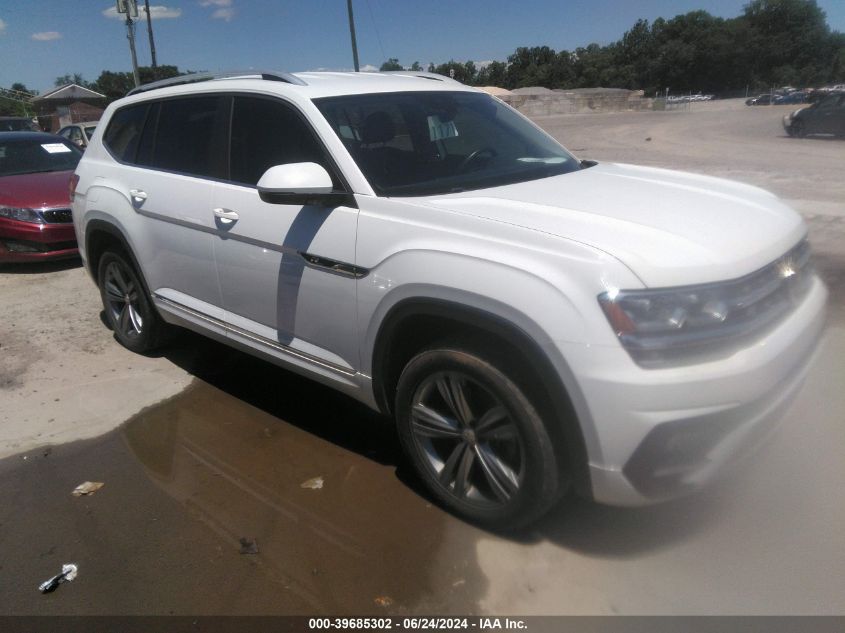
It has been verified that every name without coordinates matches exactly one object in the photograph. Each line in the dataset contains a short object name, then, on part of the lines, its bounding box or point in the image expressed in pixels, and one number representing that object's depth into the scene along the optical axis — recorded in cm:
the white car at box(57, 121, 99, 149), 1612
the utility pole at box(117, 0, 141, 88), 2331
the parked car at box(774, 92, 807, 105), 6175
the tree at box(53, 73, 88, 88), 12134
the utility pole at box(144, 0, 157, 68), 3166
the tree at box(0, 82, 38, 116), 6044
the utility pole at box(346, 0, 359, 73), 2244
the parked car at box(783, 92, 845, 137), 2136
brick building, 3950
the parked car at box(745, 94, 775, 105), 6631
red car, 746
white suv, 237
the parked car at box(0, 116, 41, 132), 2185
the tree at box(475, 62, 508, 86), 11419
